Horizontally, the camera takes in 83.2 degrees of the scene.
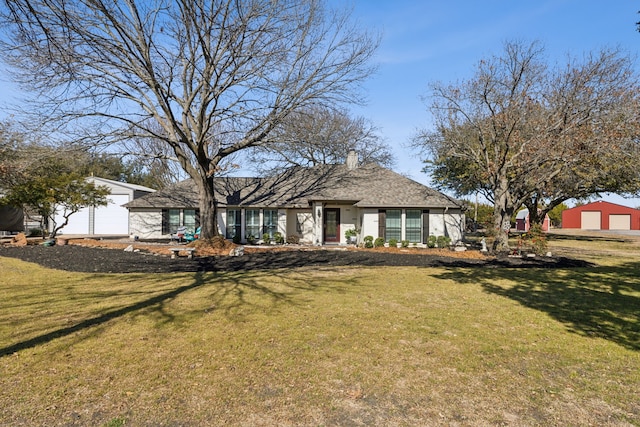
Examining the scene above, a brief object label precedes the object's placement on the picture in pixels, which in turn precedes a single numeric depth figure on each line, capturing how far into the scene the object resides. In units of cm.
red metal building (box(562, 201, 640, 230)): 5291
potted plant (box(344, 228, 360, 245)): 2138
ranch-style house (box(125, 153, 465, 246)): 2078
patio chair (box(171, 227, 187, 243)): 2091
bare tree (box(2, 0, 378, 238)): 1354
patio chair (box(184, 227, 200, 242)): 2068
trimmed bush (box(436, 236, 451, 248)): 2008
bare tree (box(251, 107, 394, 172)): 3259
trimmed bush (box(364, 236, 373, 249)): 1986
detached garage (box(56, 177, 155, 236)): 2895
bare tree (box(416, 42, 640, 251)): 1567
